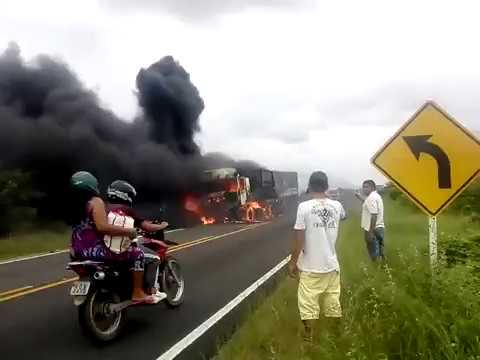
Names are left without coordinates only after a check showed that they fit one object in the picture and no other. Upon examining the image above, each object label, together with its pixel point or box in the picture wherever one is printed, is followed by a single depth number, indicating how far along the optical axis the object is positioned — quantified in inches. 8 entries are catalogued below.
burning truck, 1240.8
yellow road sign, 245.0
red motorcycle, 244.1
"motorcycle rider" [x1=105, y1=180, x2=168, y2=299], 257.4
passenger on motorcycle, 251.1
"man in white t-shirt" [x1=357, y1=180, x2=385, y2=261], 414.0
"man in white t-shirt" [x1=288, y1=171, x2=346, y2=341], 222.8
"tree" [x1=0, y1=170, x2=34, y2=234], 868.0
